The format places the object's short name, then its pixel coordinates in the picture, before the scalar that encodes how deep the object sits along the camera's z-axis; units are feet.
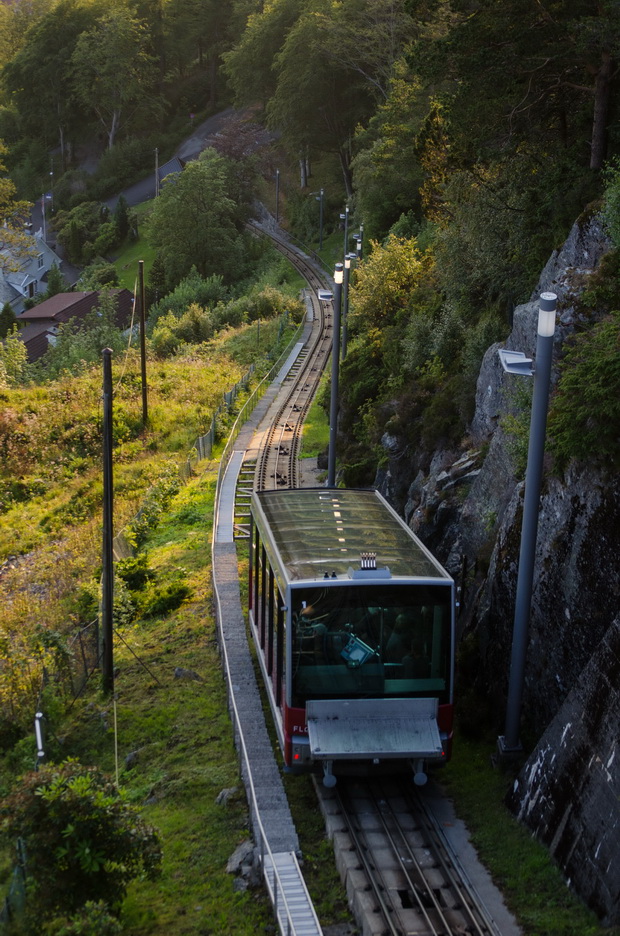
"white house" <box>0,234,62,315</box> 320.91
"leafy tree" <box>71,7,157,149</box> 378.53
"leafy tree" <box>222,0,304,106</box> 310.86
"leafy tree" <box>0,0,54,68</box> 475.72
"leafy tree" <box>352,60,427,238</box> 188.09
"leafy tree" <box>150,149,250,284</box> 264.11
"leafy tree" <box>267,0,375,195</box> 269.03
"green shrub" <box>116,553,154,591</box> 87.45
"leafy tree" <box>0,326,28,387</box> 185.57
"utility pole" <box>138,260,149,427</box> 139.15
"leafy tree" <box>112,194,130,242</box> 334.24
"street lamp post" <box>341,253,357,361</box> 146.51
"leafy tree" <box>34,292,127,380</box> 199.82
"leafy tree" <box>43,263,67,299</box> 307.58
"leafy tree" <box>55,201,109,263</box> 343.87
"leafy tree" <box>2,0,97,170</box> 400.88
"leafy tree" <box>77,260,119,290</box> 295.89
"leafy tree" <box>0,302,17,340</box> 275.18
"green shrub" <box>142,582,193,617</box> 81.61
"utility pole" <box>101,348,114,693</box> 63.65
